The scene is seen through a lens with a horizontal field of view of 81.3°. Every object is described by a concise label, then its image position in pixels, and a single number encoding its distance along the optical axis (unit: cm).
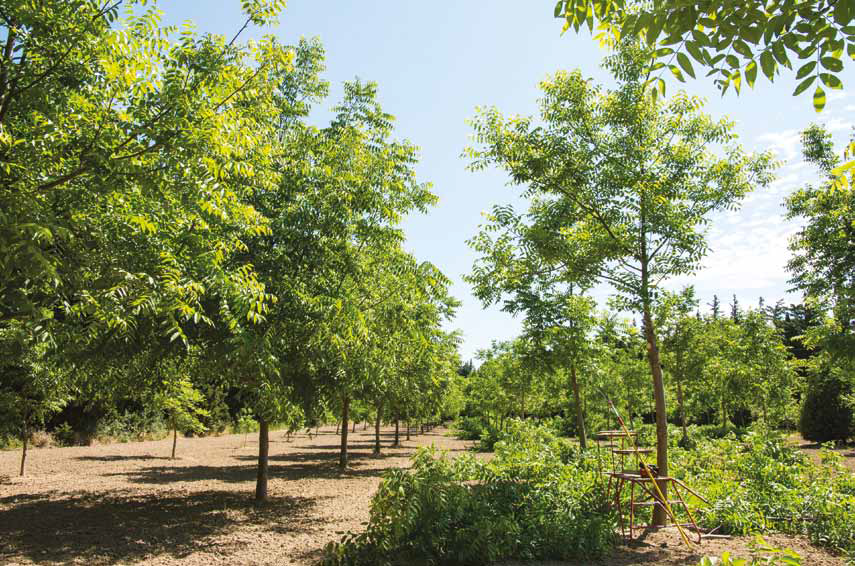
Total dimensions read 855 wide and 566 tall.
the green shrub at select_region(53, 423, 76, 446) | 2516
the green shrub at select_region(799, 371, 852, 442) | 2288
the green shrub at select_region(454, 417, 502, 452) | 3589
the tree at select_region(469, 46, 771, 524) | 847
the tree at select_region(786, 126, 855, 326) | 1119
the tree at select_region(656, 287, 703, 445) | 2189
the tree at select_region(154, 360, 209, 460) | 1762
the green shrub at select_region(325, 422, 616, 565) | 645
